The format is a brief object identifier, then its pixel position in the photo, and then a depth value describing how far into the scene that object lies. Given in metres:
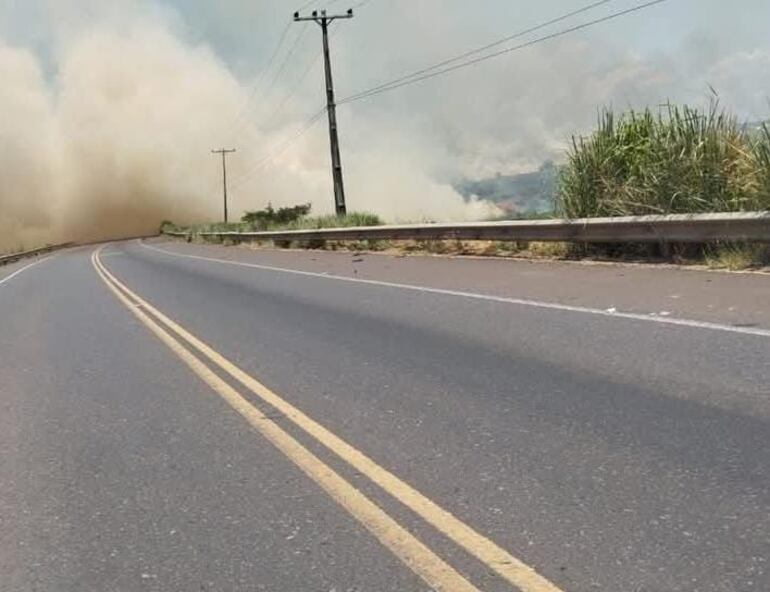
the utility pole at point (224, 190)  90.56
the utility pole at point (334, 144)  37.94
